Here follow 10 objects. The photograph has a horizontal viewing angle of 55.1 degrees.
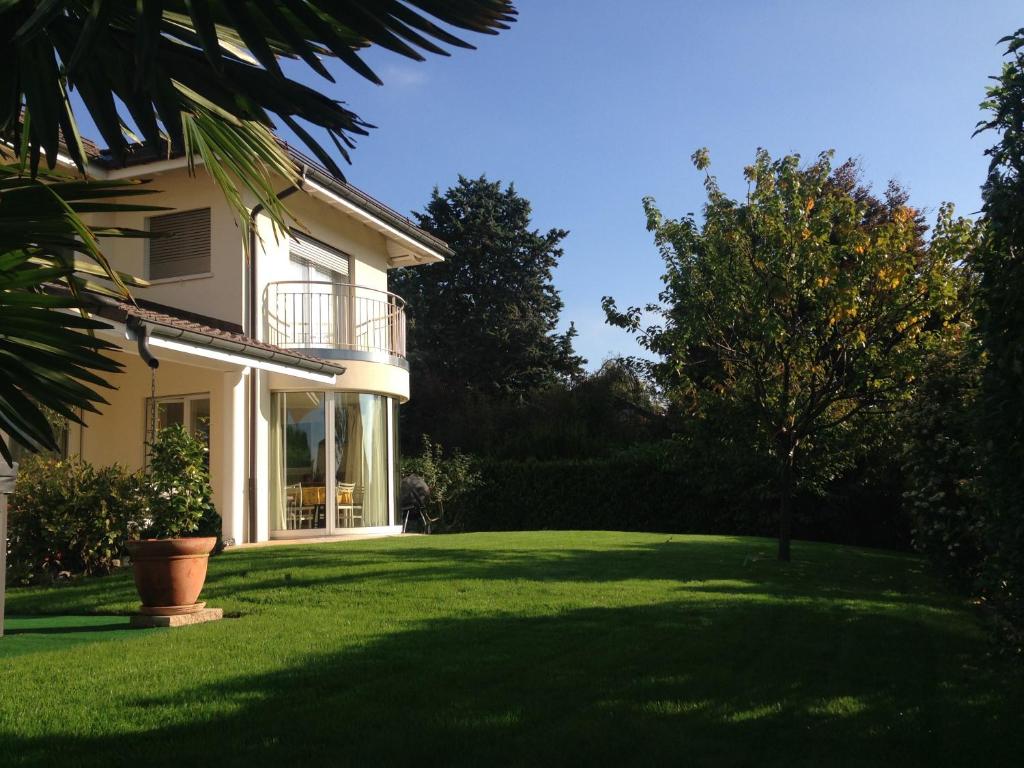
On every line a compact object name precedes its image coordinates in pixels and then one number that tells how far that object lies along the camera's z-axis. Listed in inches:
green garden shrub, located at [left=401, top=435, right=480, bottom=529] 965.8
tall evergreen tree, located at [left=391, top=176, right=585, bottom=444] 1573.6
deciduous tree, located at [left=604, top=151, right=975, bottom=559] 508.4
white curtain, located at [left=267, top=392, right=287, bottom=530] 660.1
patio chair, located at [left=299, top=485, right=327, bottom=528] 671.1
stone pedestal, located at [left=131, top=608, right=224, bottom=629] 331.0
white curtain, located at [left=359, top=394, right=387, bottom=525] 716.0
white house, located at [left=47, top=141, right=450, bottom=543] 628.1
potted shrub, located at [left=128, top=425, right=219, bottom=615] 337.4
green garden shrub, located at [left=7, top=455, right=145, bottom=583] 460.1
